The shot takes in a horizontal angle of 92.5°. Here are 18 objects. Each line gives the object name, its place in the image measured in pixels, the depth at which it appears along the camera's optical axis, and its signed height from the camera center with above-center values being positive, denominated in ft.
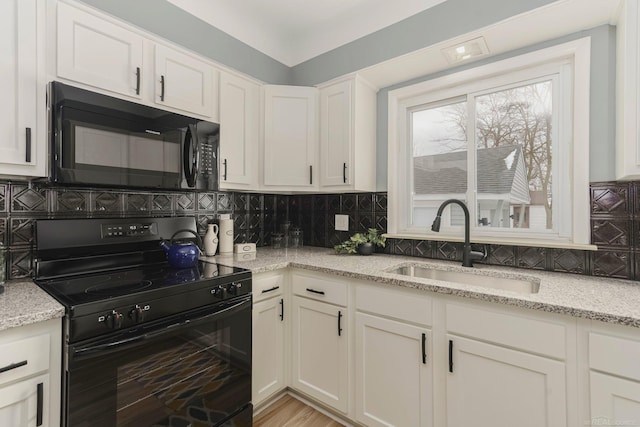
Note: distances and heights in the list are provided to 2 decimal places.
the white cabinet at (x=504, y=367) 3.81 -2.07
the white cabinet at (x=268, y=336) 5.96 -2.52
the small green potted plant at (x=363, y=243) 7.38 -0.73
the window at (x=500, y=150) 5.56 +1.36
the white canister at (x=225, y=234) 7.40 -0.52
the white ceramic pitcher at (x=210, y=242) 7.12 -0.69
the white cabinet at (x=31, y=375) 3.25 -1.81
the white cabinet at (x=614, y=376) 3.37 -1.84
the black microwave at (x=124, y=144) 4.37 +1.12
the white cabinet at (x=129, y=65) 4.72 +2.60
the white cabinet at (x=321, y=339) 5.77 -2.52
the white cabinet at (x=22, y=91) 4.14 +1.68
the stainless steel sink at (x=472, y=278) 5.49 -1.28
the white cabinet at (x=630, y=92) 4.33 +1.76
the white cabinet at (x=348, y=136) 7.23 +1.88
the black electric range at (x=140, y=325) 3.63 -1.55
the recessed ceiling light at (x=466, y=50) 5.84 +3.25
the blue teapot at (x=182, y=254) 5.72 -0.80
